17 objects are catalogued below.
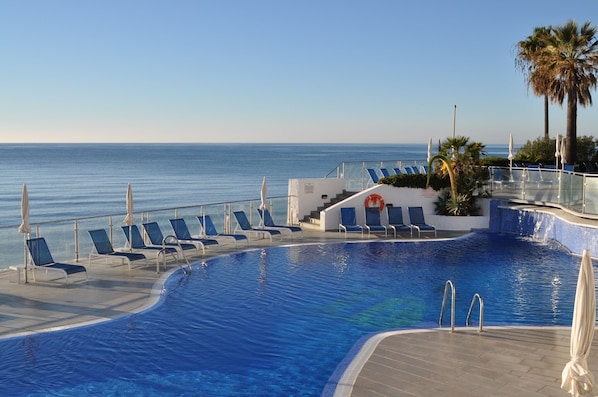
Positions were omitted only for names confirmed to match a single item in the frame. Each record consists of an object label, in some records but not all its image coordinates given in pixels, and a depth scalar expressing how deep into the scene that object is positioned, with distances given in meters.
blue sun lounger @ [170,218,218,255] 15.55
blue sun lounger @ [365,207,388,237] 19.66
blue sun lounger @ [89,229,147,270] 13.15
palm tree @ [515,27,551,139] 30.02
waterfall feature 15.91
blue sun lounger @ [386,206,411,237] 19.53
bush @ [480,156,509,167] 25.51
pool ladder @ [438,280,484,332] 8.54
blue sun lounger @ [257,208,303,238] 18.25
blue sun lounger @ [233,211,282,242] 17.72
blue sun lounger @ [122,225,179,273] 14.15
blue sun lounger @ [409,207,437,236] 19.75
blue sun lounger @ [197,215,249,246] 16.59
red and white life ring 20.48
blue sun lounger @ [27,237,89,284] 11.84
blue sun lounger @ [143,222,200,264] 14.66
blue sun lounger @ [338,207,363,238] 19.41
